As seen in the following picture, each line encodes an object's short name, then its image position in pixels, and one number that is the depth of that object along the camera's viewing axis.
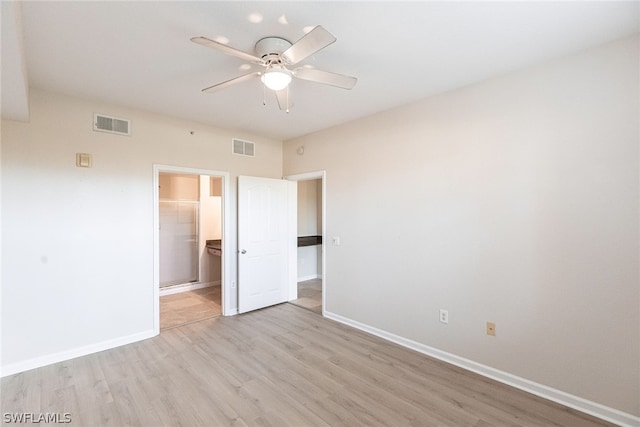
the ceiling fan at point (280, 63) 1.74
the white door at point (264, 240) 4.13
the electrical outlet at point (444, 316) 2.84
